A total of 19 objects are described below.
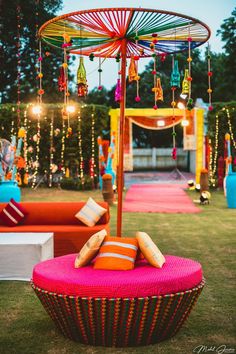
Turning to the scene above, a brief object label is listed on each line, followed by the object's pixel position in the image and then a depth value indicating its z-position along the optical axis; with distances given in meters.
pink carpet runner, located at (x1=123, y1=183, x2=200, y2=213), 11.13
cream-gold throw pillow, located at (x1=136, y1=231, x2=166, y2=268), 3.67
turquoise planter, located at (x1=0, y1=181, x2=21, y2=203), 9.99
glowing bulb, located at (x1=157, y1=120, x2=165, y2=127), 16.19
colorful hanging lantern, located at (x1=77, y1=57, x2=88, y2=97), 4.71
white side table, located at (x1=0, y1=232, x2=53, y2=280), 5.12
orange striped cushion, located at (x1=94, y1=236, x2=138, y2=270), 3.62
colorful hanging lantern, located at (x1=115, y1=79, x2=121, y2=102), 4.99
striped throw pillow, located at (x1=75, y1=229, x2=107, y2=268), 3.73
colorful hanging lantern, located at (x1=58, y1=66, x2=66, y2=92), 5.12
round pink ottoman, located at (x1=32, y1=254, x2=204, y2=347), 3.28
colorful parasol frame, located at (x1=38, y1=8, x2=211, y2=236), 4.21
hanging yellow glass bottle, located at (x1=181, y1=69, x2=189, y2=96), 4.91
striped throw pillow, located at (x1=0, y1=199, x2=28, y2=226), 6.25
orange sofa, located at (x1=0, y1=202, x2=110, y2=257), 5.89
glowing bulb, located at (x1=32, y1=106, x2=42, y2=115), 15.69
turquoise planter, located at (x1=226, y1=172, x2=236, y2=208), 11.16
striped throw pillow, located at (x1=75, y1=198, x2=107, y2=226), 6.16
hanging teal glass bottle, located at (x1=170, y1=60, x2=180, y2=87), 4.88
